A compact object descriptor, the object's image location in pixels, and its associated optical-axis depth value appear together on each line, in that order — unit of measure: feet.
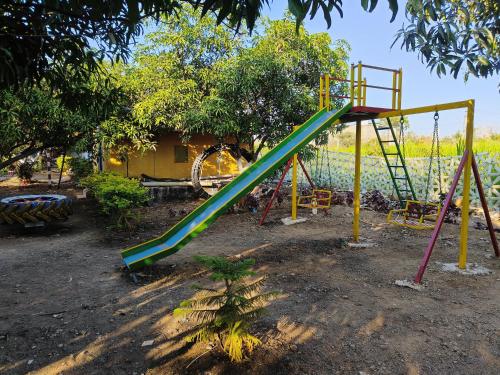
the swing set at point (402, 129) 16.81
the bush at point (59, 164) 73.90
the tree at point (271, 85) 34.47
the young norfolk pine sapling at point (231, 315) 9.22
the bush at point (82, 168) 53.67
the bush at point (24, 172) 56.25
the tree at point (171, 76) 35.63
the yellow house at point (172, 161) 45.88
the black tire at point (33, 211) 24.12
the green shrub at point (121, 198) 25.17
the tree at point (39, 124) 26.20
